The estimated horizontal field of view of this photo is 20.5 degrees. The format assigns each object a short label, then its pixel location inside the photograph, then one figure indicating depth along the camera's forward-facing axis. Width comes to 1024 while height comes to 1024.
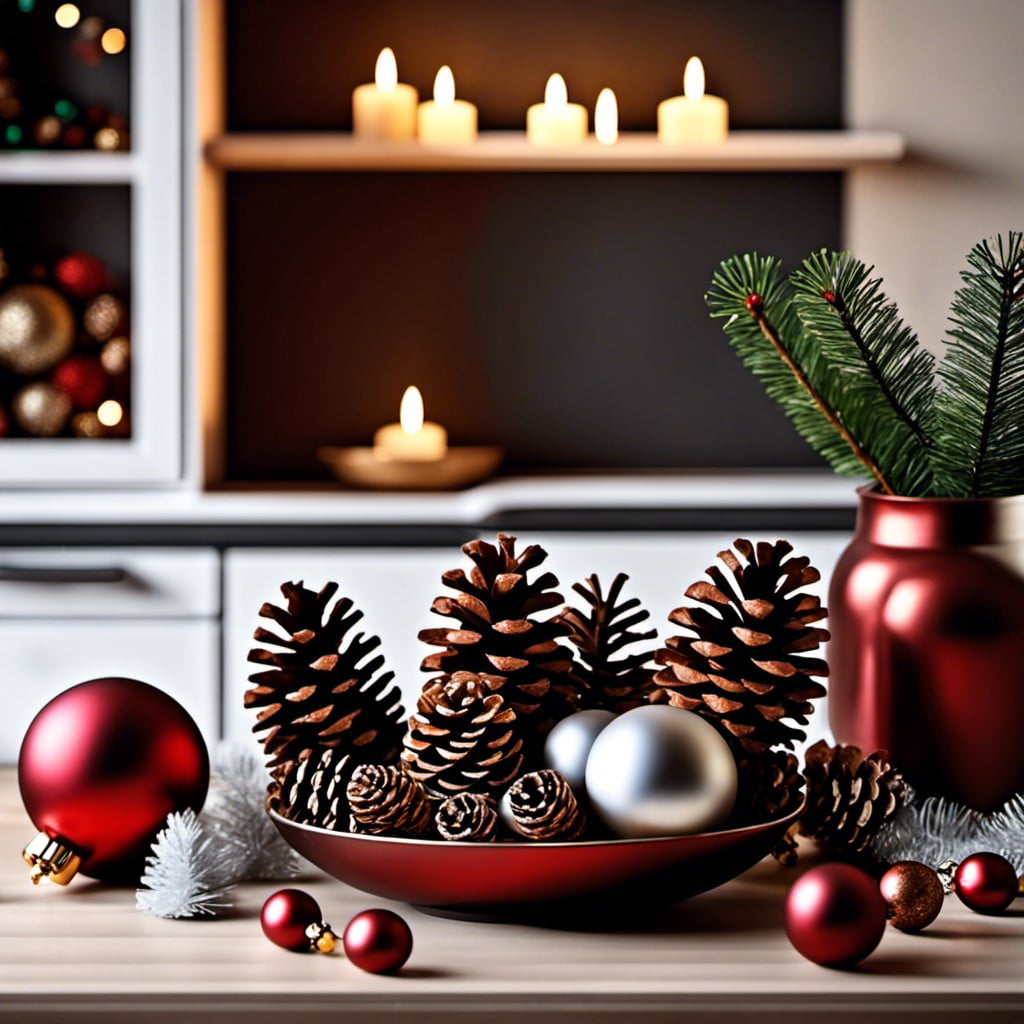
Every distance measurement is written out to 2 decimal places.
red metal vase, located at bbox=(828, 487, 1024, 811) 1.52
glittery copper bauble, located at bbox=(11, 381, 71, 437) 3.51
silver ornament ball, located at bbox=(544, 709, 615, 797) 1.43
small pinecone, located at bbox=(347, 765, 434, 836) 1.40
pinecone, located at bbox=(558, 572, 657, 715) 1.53
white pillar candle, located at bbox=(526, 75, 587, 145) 3.50
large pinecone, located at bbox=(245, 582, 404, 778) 1.47
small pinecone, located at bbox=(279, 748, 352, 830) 1.44
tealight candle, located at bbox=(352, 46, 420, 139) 3.54
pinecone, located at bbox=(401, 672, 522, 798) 1.42
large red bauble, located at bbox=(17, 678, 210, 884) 1.49
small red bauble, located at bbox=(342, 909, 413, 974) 1.36
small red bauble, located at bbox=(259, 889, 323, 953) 1.39
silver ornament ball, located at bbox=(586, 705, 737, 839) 1.40
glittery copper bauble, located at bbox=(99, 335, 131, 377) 3.52
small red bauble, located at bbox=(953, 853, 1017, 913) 1.46
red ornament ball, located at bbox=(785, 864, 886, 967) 1.36
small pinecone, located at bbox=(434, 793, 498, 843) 1.40
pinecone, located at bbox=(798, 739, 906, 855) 1.51
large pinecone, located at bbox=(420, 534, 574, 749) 1.46
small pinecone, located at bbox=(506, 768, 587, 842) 1.39
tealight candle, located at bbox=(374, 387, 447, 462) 3.44
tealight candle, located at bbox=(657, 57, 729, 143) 3.51
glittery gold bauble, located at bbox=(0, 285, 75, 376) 3.54
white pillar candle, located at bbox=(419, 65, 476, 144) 3.54
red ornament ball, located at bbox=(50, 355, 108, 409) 3.53
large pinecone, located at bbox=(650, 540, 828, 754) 1.45
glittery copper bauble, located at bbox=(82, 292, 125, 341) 3.57
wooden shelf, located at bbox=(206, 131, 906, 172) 3.51
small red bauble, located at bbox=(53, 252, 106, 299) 3.62
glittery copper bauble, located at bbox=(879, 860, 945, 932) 1.43
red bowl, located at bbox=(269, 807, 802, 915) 1.38
